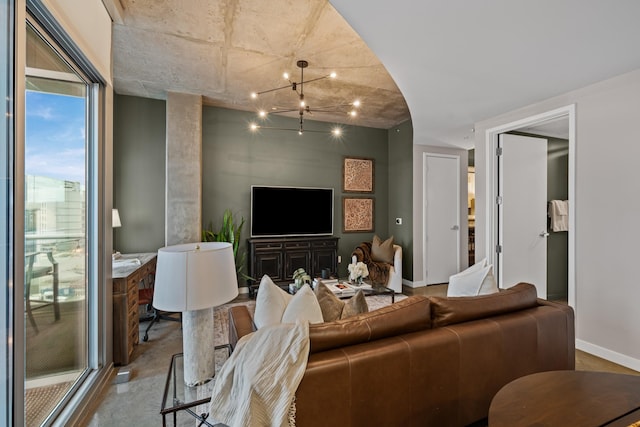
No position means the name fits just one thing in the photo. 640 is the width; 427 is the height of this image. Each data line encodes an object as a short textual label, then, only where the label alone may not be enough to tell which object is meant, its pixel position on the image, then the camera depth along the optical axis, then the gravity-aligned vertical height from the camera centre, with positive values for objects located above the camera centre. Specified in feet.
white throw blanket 3.56 -2.09
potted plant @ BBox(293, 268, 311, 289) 10.69 -2.44
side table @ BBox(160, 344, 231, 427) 5.72 -4.04
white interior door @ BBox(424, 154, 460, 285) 16.79 -0.21
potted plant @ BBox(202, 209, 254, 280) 14.14 -1.08
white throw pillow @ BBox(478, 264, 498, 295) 6.71 -1.66
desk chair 10.10 -3.86
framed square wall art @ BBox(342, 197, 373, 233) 17.93 -0.05
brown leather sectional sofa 3.94 -2.25
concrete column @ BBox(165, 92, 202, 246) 12.86 +1.90
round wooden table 3.20 -2.25
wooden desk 8.07 -2.84
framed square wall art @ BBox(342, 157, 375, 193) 17.95 +2.38
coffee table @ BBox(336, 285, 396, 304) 11.51 -3.09
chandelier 10.59 +5.44
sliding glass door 5.02 -0.27
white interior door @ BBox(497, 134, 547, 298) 11.46 +0.10
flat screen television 15.44 +0.11
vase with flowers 11.79 -2.39
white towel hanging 12.55 +0.03
